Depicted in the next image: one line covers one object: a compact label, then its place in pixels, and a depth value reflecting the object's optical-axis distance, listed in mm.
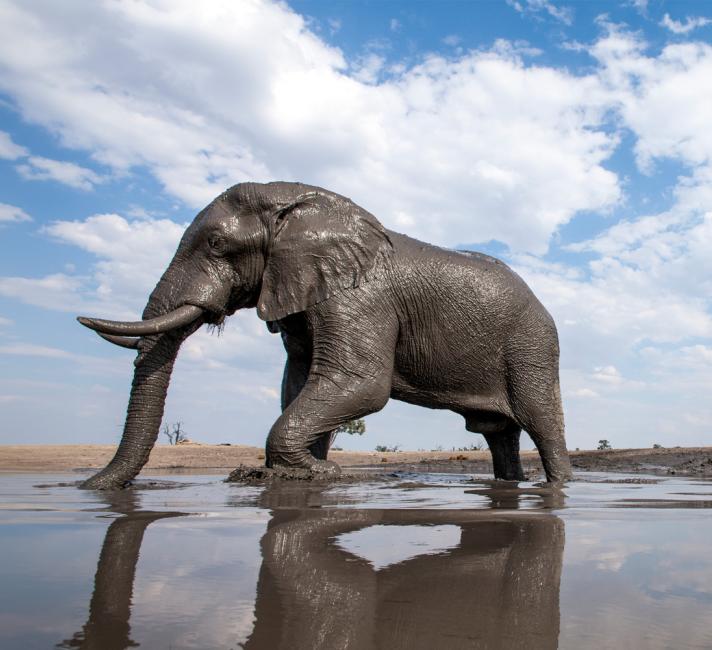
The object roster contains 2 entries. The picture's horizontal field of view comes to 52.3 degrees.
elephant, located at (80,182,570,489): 7023
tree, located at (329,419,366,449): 31200
